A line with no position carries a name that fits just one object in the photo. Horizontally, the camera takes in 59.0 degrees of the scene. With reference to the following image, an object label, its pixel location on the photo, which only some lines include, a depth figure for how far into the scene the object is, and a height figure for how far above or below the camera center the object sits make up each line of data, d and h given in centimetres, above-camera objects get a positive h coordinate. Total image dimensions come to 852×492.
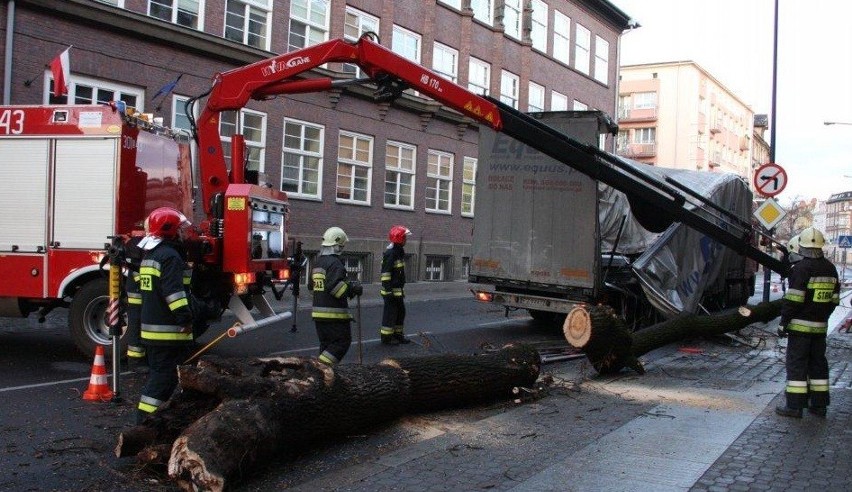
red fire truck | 861 +27
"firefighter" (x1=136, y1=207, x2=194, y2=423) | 552 -56
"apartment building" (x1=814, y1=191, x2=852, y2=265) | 13250 +967
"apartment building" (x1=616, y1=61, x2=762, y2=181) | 6219 +1205
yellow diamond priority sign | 1541 +104
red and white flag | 1302 +283
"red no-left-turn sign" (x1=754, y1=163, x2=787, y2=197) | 1566 +176
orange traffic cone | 684 -135
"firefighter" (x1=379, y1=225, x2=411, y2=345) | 1089 -60
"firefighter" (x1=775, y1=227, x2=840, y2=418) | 674 -53
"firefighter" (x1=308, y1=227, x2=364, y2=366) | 763 -65
